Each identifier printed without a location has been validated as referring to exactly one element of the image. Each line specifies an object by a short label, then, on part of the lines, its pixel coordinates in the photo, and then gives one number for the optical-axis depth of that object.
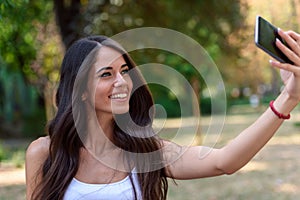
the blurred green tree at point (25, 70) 10.19
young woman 3.53
